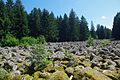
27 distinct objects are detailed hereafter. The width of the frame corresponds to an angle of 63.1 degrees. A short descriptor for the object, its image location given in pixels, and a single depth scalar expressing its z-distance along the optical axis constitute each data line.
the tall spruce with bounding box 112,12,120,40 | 26.81
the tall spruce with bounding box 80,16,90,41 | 26.83
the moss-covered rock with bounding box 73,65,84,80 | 3.99
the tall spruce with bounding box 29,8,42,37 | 23.06
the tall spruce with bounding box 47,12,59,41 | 23.26
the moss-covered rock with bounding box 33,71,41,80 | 4.03
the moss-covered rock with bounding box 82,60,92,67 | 4.72
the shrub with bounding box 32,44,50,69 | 4.84
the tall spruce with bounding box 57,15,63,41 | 26.49
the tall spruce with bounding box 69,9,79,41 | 26.03
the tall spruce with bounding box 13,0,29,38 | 19.71
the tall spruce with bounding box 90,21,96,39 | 32.36
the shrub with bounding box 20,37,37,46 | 14.09
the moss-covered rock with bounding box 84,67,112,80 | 3.92
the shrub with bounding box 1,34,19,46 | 13.64
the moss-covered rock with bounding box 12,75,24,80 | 3.90
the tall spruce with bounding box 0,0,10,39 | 16.64
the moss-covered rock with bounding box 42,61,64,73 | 4.36
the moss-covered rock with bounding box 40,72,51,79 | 4.00
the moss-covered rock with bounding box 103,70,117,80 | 4.12
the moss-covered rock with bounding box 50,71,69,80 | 3.88
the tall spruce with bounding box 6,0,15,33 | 19.26
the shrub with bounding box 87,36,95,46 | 10.59
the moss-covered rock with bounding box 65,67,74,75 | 4.18
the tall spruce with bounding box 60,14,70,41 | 26.01
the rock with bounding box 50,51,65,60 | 5.30
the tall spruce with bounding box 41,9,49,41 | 23.07
